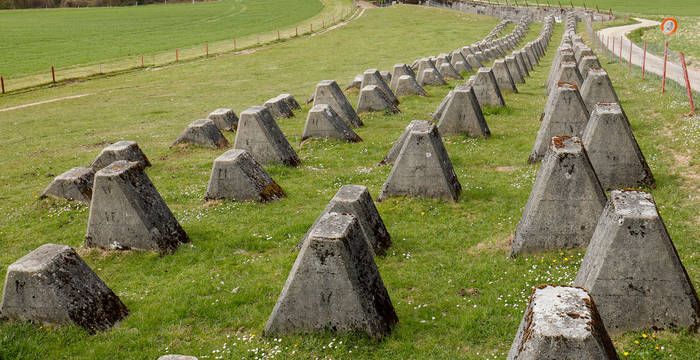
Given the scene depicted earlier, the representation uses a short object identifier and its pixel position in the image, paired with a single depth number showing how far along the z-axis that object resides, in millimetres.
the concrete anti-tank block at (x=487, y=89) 19984
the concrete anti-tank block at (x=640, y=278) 6348
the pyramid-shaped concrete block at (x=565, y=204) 8328
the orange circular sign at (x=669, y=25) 23703
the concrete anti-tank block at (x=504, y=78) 23859
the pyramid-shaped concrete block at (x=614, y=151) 10805
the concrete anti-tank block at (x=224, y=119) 19766
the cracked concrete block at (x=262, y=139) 14695
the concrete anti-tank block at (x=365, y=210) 8914
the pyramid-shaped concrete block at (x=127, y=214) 9648
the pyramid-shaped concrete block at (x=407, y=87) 24562
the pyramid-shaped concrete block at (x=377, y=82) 23102
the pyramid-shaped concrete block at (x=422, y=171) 11195
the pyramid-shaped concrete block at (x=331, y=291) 6613
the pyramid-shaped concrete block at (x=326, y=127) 16984
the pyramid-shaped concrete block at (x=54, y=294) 7355
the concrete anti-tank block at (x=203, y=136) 17625
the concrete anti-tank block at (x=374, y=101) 21219
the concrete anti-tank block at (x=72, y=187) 12859
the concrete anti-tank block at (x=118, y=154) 14578
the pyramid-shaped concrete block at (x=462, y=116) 16125
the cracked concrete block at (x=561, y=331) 4570
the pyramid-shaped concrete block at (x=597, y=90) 16078
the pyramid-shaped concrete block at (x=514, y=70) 26938
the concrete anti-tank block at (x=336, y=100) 19698
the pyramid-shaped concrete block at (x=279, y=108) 21406
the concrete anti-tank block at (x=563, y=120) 13328
